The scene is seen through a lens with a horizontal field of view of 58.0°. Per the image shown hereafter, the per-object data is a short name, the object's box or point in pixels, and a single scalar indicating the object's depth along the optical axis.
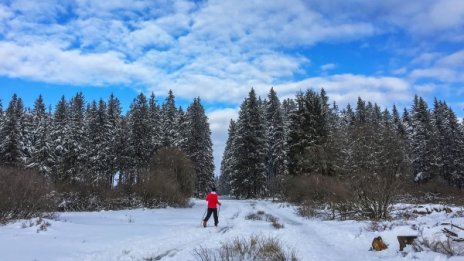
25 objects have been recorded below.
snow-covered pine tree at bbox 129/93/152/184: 59.41
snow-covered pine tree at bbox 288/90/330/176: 41.19
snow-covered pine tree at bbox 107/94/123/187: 59.41
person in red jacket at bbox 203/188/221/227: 17.47
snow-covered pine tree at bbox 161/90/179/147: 61.38
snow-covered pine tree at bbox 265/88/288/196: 60.02
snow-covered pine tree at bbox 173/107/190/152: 60.16
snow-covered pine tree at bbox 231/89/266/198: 56.72
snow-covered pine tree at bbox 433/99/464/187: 56.28
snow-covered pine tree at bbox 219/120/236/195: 80.56
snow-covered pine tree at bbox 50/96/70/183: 52.09
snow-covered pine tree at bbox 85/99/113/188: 58.94
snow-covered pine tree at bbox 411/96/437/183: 55.53
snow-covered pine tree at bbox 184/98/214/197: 60.00
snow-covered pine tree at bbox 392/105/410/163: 69.19
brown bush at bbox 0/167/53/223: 14.75
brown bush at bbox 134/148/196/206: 29.92
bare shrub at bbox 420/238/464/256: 8.44
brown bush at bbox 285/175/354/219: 20.31
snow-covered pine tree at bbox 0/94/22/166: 49.22
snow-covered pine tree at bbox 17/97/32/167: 51.45
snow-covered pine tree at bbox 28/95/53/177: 49.91
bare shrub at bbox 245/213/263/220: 21.71
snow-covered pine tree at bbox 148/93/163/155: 60.47
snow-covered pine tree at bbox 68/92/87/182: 54.38
